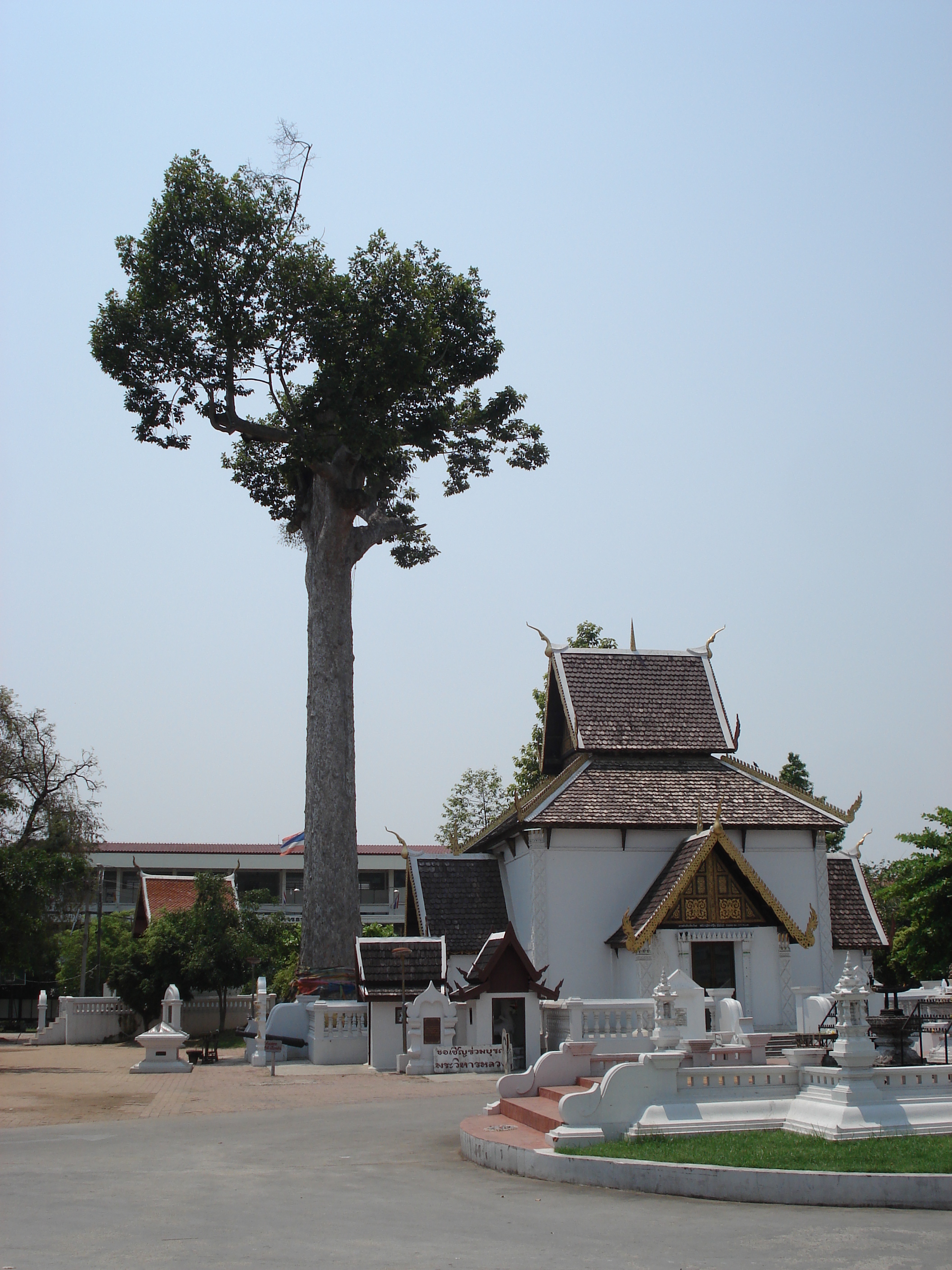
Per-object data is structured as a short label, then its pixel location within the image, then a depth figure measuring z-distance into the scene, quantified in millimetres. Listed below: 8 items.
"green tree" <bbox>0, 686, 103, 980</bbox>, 35188
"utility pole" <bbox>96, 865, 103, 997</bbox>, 42000
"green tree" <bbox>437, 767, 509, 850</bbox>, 44719
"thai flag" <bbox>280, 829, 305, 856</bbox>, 57438
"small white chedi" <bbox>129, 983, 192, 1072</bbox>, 23078
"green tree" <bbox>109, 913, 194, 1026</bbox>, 31719
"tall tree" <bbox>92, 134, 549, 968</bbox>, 29109
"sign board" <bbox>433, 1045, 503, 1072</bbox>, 20938
